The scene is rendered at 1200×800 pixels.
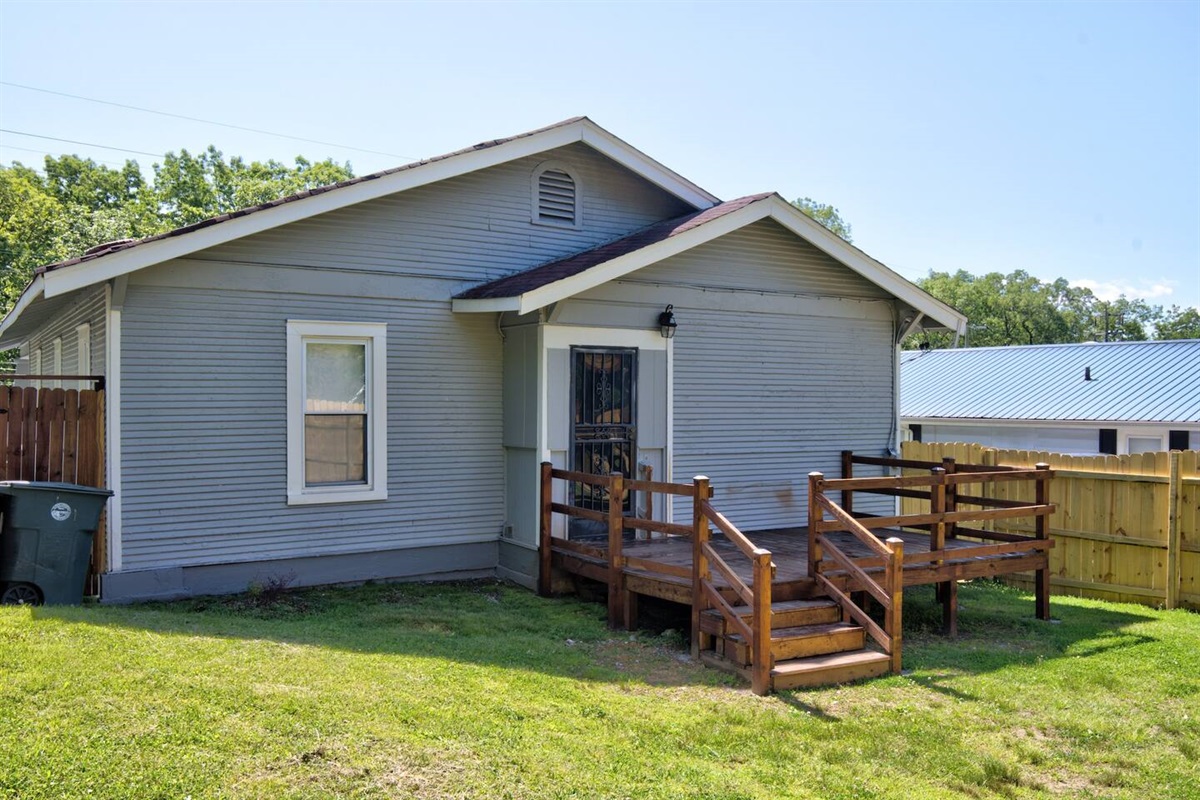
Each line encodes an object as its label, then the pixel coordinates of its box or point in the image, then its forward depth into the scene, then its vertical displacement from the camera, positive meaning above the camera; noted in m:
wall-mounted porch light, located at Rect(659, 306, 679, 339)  10.09 +0.74
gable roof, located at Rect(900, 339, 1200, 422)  19.64 +0.26
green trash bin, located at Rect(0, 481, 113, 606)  7.50 -1.27
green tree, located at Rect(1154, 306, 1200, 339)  67.12 +5.32
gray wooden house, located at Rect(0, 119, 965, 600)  8.48 +0.35
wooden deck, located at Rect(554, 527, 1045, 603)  7.94 -1.62
